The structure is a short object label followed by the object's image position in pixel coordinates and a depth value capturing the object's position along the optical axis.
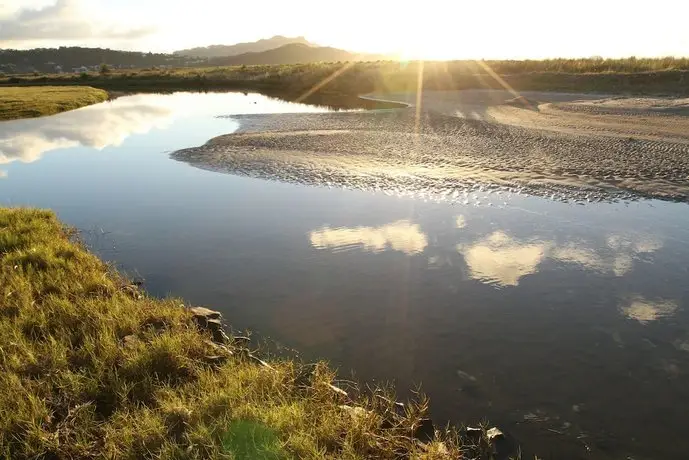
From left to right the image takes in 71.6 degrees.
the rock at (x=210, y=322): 7.90
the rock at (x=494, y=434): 5.89
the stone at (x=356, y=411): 5.77
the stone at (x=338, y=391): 6.52
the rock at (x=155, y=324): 7.69
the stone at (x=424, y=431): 5.91
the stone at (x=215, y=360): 6.86
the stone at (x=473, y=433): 5.98
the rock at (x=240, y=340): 7.84
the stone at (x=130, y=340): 7.02
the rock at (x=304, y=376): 6.71
